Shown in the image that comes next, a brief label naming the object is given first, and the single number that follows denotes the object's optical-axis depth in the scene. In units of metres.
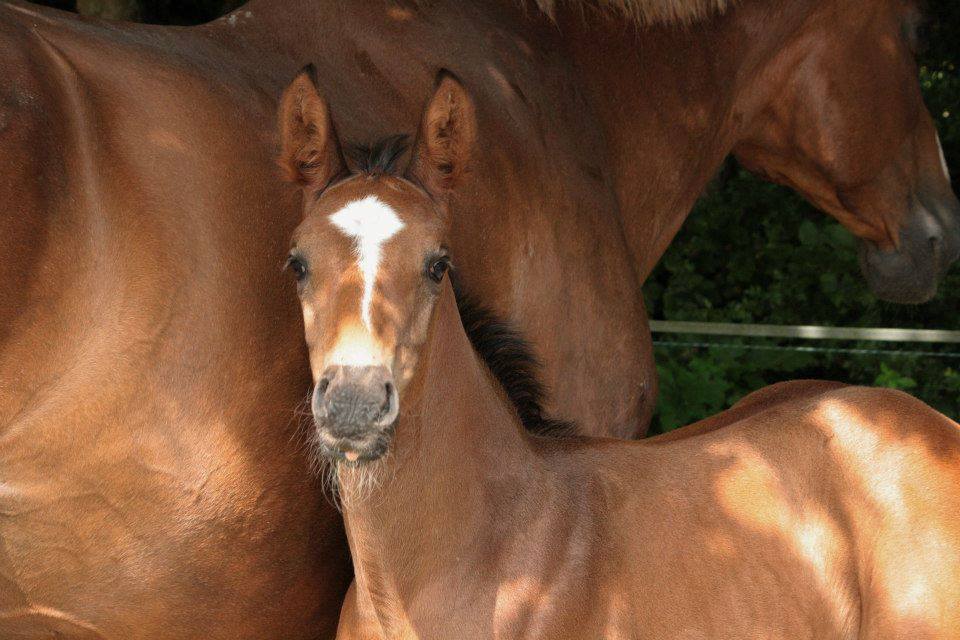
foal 5.35
